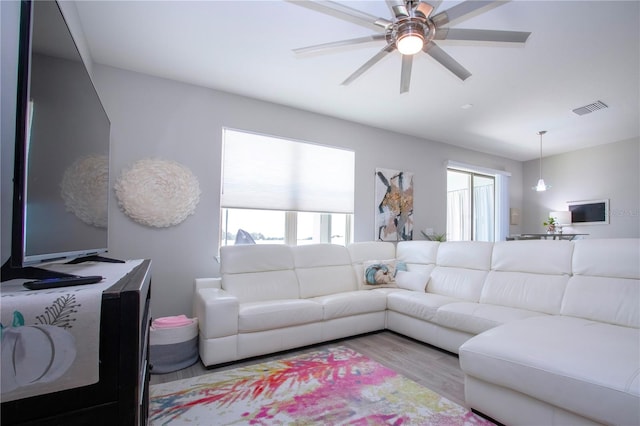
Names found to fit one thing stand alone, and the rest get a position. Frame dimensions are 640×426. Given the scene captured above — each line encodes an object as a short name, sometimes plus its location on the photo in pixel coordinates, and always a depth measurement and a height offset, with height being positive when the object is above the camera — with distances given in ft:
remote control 2.58 -0.59
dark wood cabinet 2.38 -1.35
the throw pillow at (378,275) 12.26 -2.18
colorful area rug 5.84 -3.87
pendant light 17.24 +2.12
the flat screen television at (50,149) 2.57 +0.76
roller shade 11.75 +1.97
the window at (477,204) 19.77 +1.27
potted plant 18.89 -0.11
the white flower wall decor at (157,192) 9.66 +0.91
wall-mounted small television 17.83 +0.73
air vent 12.27 +4.89
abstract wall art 15.48 +0.89
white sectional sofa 4.90 -2.32
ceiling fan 5.45 +3.85
